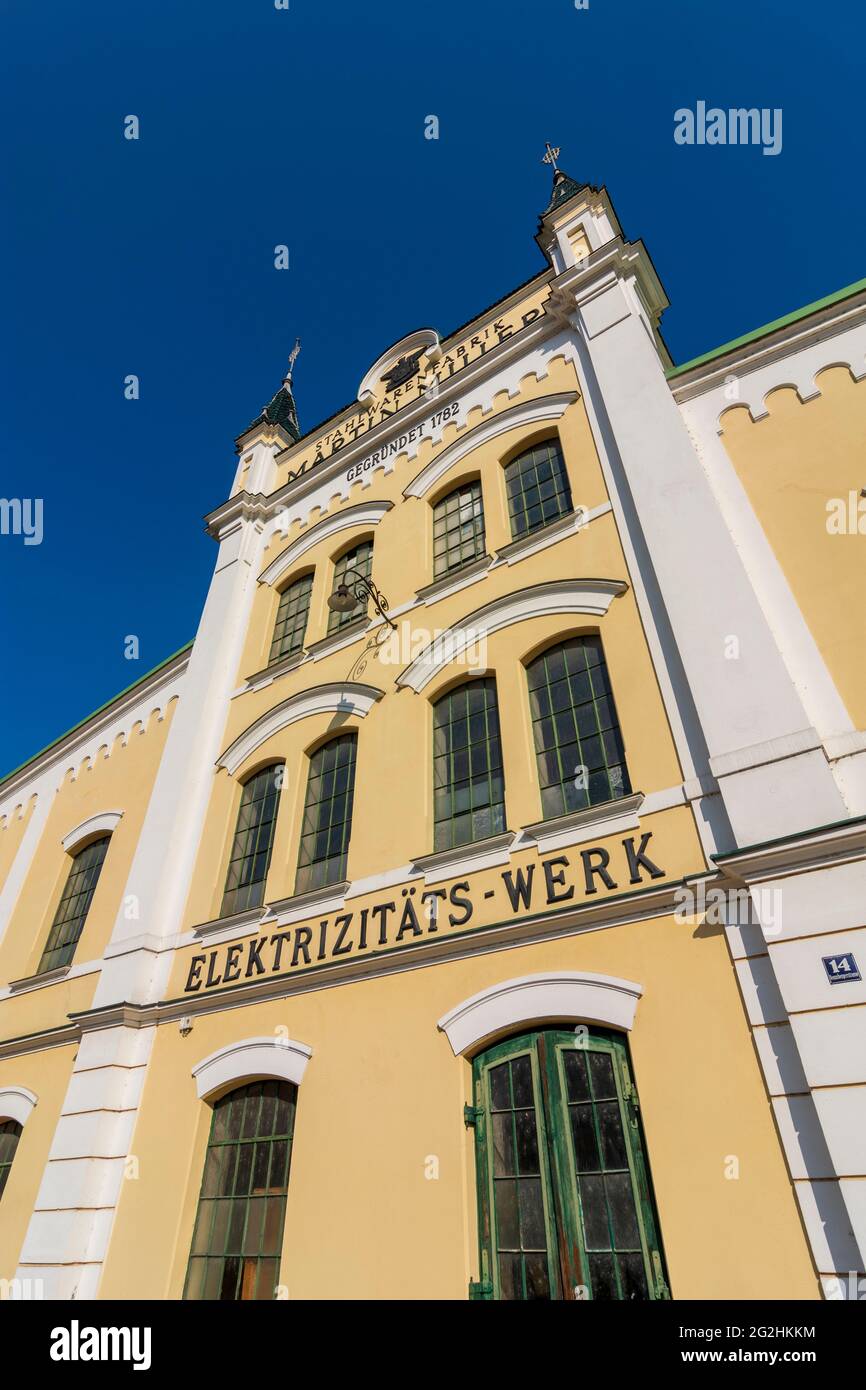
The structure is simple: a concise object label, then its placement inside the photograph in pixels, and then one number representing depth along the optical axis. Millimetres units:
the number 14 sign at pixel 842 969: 4383
